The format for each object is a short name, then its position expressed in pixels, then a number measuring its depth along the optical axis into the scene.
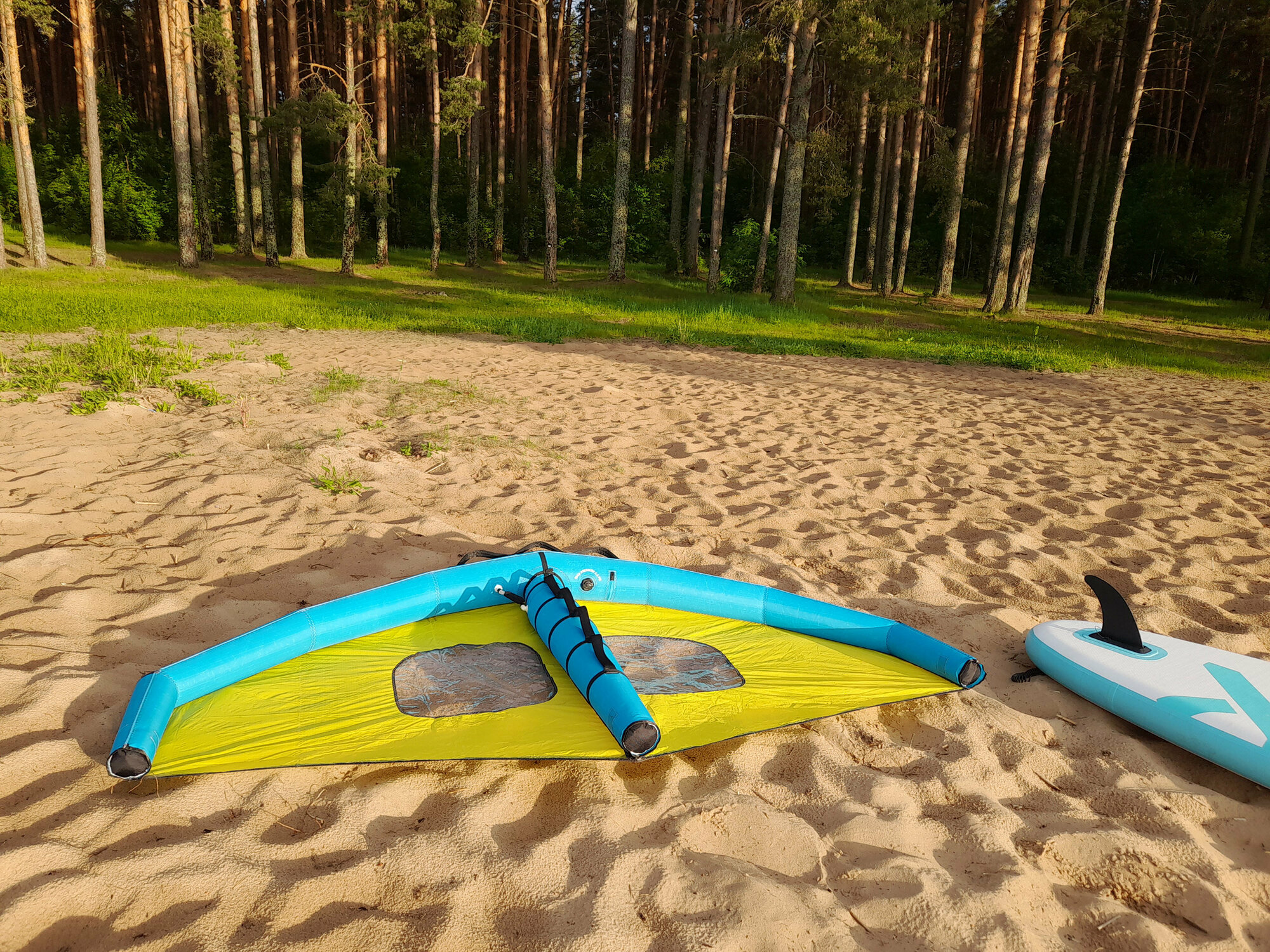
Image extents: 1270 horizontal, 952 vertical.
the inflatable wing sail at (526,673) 2.19
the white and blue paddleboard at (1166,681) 2.37
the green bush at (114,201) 22.47
